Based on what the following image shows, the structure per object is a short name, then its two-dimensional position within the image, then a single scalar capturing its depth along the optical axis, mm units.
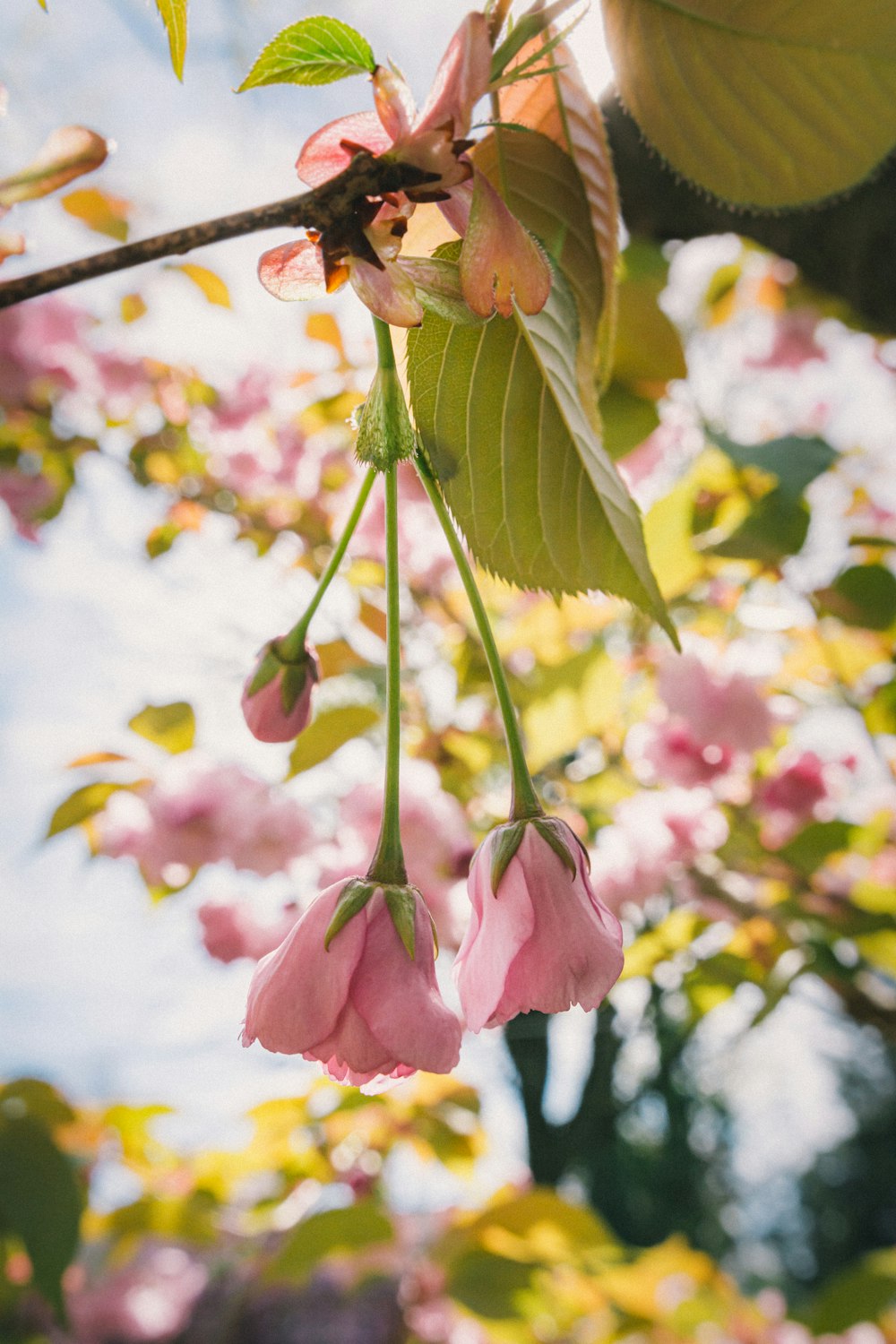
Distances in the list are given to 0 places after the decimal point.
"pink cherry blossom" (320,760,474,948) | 702
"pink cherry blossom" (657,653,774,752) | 767
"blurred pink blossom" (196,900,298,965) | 894
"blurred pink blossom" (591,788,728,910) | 791
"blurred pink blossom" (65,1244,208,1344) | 1380
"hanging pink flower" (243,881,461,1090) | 188
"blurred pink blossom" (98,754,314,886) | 795
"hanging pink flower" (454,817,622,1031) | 181
